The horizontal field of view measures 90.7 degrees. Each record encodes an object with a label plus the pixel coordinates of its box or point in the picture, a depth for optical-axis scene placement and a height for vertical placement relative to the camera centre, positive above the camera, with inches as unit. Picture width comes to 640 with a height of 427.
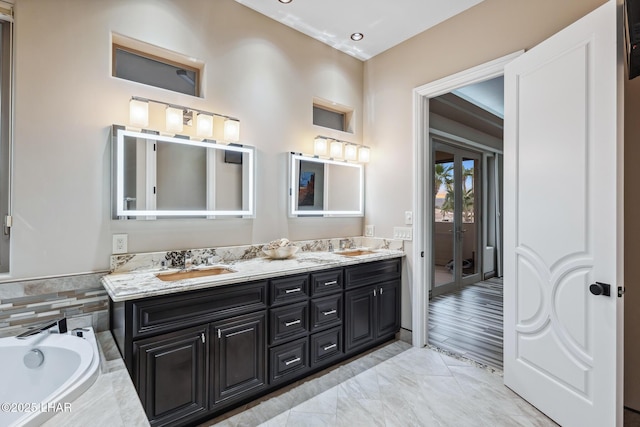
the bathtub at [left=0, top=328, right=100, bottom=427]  59.2 -29.0
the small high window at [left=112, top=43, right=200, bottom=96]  86.3 +40.9
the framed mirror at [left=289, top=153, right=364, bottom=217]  118.0 +10.1
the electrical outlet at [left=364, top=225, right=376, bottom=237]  137.0 -7.9
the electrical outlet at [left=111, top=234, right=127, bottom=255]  81.6 -8.4
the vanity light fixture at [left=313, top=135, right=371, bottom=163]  125.0 +25.7
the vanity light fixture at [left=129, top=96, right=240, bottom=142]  82.6 +26.6
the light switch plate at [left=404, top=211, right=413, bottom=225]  120.6 -2.3
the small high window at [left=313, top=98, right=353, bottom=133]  131.0 +41.8
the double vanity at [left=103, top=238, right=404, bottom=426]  66.7 -28.2
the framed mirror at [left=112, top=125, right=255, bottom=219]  82.3 +10.1
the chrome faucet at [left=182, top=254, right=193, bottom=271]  88.8 -14.5
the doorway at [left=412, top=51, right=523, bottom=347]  118.7 -1.5
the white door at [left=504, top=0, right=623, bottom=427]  64.5 -2.4
